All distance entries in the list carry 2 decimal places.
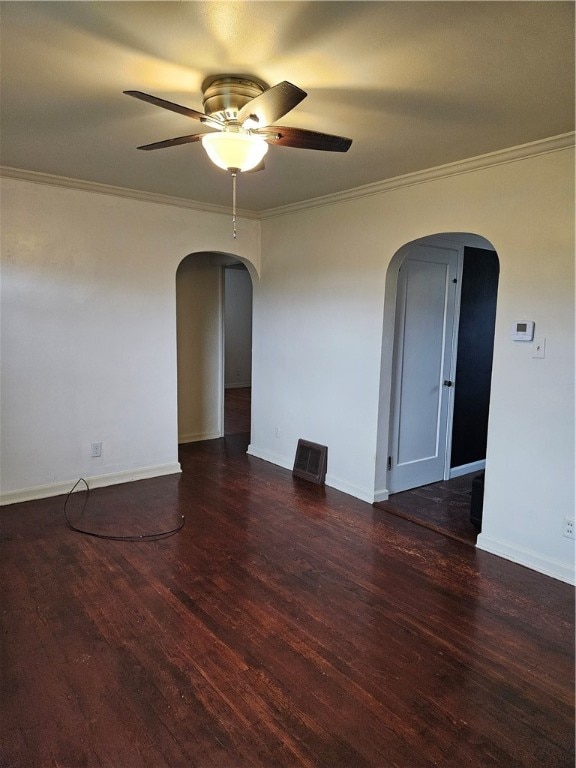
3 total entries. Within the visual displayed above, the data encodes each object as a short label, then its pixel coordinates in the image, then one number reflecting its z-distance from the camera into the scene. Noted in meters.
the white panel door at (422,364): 4.38
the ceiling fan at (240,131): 2.15
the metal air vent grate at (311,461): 4.68
